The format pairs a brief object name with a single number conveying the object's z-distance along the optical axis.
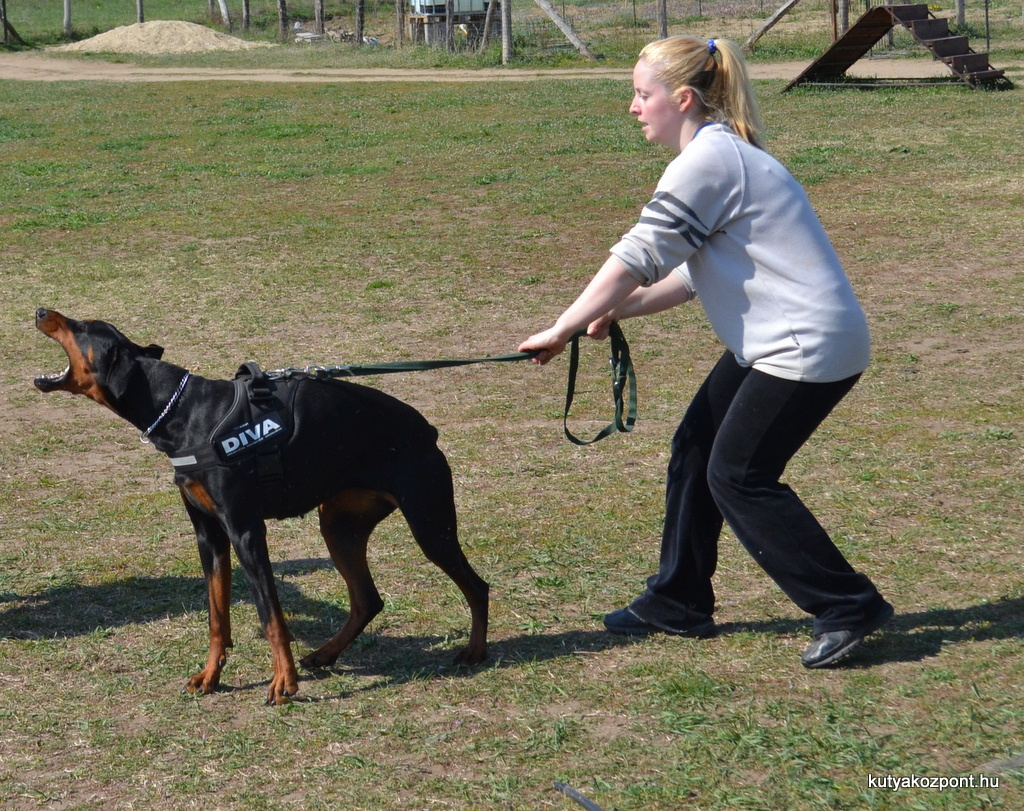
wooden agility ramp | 19.97
